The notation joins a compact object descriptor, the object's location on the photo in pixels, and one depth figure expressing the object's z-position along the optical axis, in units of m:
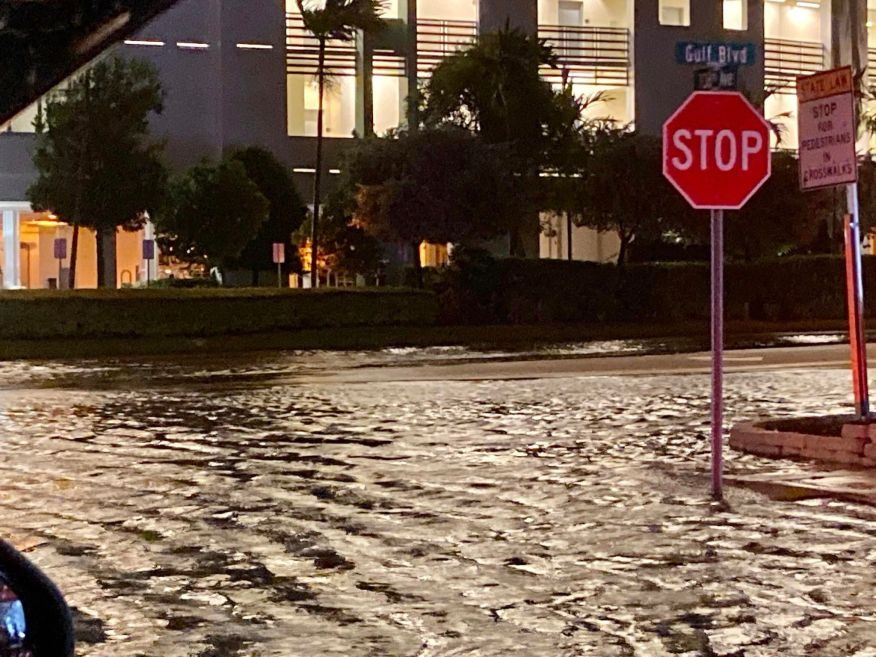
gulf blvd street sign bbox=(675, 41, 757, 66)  12.47
